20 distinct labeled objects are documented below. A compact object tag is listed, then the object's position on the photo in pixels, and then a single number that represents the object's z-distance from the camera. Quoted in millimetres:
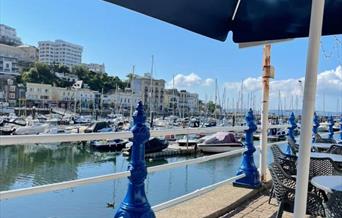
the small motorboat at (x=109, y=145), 34219
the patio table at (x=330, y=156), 3919
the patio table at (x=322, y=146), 5273
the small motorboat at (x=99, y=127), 39397
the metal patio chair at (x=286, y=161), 4109
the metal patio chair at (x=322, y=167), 3520
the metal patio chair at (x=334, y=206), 2118
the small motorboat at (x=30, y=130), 38094
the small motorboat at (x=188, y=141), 34219
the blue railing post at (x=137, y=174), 2443
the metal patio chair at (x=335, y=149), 4789
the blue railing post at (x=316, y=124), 6962
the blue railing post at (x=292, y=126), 6062
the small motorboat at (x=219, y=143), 31500
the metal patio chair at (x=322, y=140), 6133
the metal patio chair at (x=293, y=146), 4973
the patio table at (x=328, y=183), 2445
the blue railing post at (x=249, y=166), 4586
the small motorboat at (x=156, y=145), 30719
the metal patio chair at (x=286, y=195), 2789
